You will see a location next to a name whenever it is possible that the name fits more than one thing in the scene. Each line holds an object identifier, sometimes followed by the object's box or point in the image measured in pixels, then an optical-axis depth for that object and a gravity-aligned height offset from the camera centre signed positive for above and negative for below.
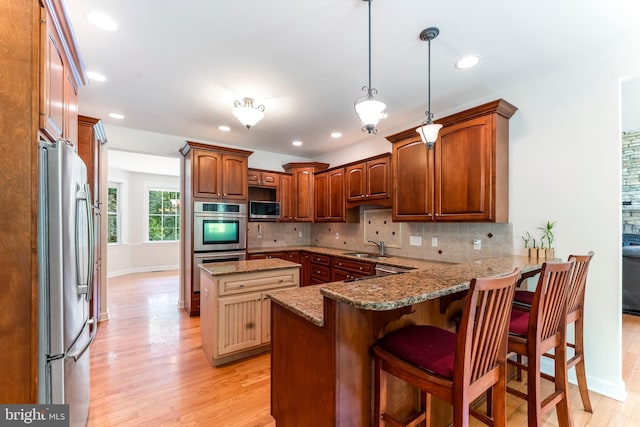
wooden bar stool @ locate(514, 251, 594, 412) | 1.81 -0.67
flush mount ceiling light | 2.68 +0.99
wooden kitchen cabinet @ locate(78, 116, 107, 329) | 3.06 +0.47
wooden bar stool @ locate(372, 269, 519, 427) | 1.08 -0.62
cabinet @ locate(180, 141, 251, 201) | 4.03 +0.63
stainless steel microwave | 4.78 +0.05
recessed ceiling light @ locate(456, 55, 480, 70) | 2.30 +1.28
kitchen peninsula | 1.28 -0.65
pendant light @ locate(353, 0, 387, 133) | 1.83 +0.68
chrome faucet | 4.19 -0.54
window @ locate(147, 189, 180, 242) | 7.51 -0.05
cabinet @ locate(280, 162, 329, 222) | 5.21 +0.36
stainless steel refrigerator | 1.21 -0.26
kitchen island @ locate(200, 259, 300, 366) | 2.60 -0.90
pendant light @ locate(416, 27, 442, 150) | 1.98 +0.66
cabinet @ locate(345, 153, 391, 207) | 3.84 +0.47
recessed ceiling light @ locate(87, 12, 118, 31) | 1.81 +1.29
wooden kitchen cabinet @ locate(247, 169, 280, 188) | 4.80 +0.62
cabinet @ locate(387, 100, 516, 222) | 2.63 +0.46
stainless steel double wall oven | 3.98 -0.30
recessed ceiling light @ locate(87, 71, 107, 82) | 2.52 +1.27
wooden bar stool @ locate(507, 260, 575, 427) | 1.50 -0.71
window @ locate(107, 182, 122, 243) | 6.87 +0.06
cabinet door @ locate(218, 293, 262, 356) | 2.61 -1.06
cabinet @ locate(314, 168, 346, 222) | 4.63 +0.30
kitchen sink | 4.21 -0.65
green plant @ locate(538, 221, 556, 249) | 2.50 -0.18
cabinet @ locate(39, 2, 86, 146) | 1.22 +0.74
